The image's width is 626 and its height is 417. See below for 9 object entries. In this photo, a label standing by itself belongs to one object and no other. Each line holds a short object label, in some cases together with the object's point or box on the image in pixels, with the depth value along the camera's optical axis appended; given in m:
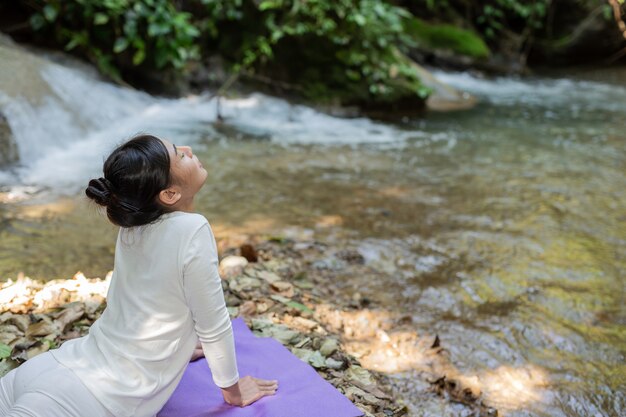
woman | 1.73
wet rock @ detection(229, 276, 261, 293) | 3.07
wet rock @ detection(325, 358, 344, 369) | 2.48
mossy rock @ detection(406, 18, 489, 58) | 12.84
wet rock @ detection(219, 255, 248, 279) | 3.25
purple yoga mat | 2.00
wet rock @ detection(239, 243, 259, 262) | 3.51
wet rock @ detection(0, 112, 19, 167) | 5.18
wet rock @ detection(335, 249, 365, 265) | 3.74
